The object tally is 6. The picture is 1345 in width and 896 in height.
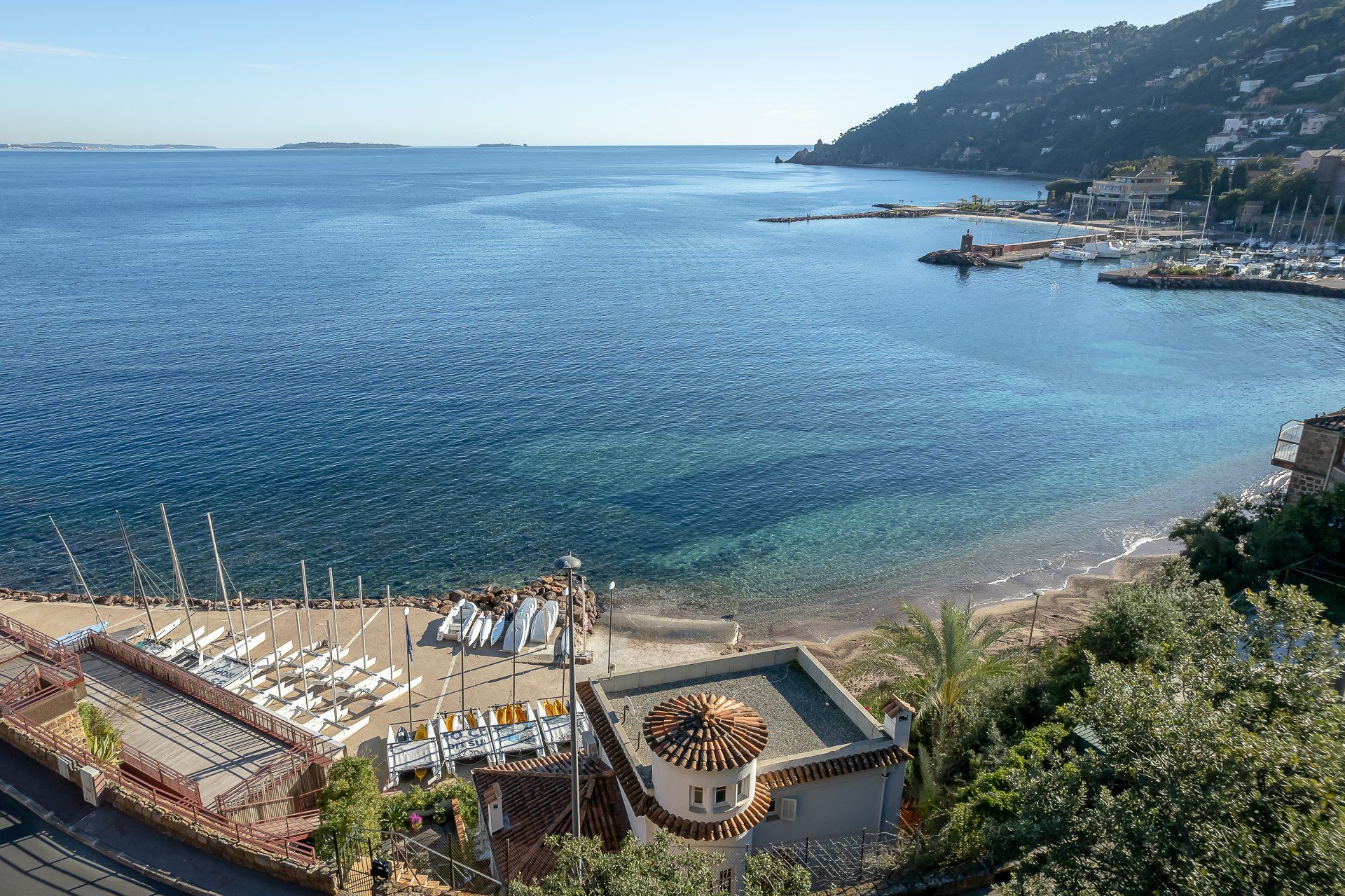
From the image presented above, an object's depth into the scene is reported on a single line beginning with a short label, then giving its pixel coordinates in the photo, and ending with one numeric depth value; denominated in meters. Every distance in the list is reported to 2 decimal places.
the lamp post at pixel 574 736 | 12.69
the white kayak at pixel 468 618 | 33.28
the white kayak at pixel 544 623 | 33.66
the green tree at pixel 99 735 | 16.41
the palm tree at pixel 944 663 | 21.66
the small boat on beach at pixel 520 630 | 32.84
